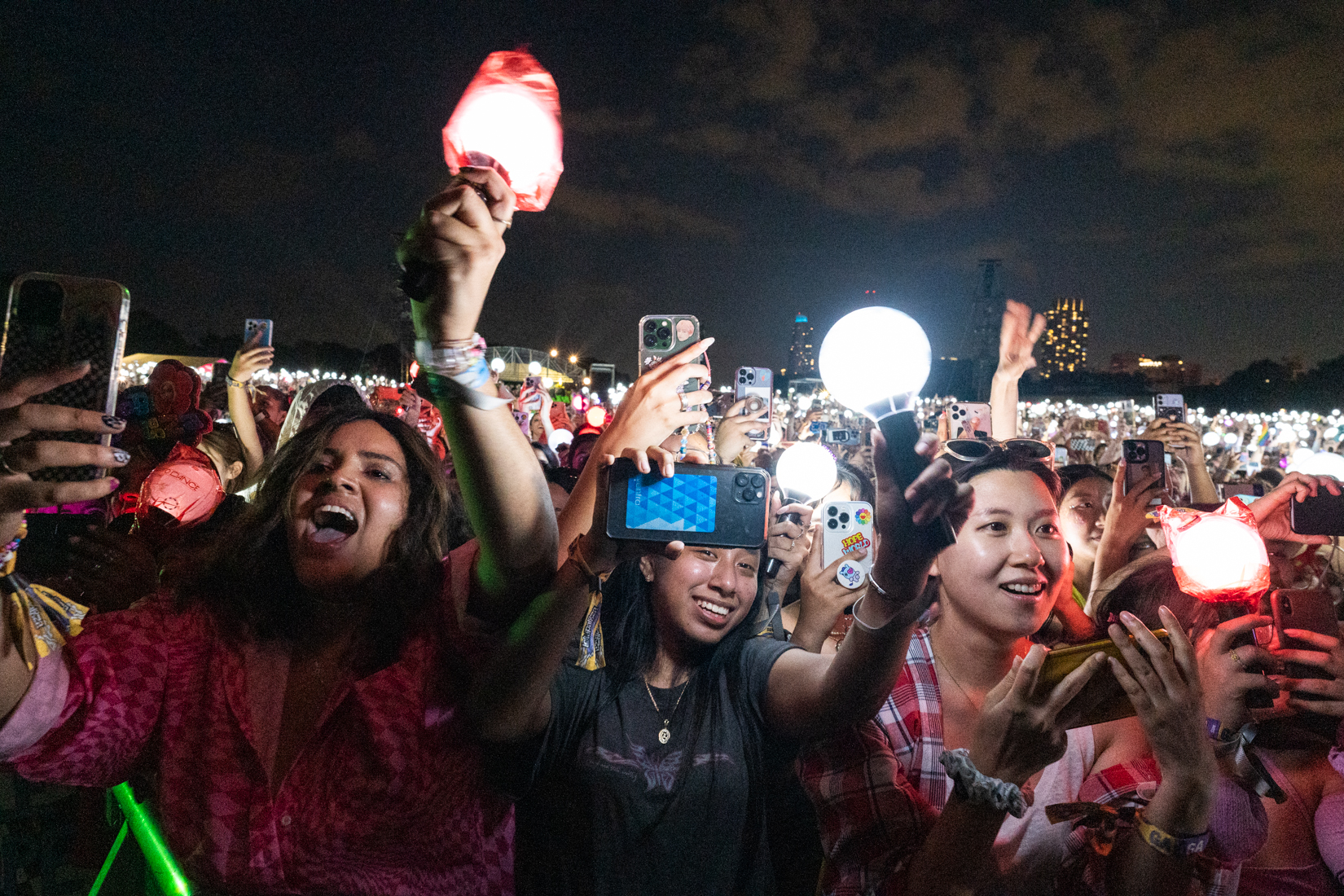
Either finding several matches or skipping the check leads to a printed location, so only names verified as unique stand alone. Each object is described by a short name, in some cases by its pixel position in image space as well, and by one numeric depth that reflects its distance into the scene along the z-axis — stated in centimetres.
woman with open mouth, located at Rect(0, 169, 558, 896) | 63
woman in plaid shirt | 66
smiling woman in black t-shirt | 65
